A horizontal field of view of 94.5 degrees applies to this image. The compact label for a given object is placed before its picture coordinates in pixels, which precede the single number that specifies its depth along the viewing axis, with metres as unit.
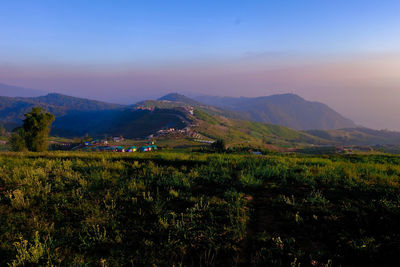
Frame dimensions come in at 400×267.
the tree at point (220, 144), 103.44
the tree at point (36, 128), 66.06
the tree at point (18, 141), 69.14
